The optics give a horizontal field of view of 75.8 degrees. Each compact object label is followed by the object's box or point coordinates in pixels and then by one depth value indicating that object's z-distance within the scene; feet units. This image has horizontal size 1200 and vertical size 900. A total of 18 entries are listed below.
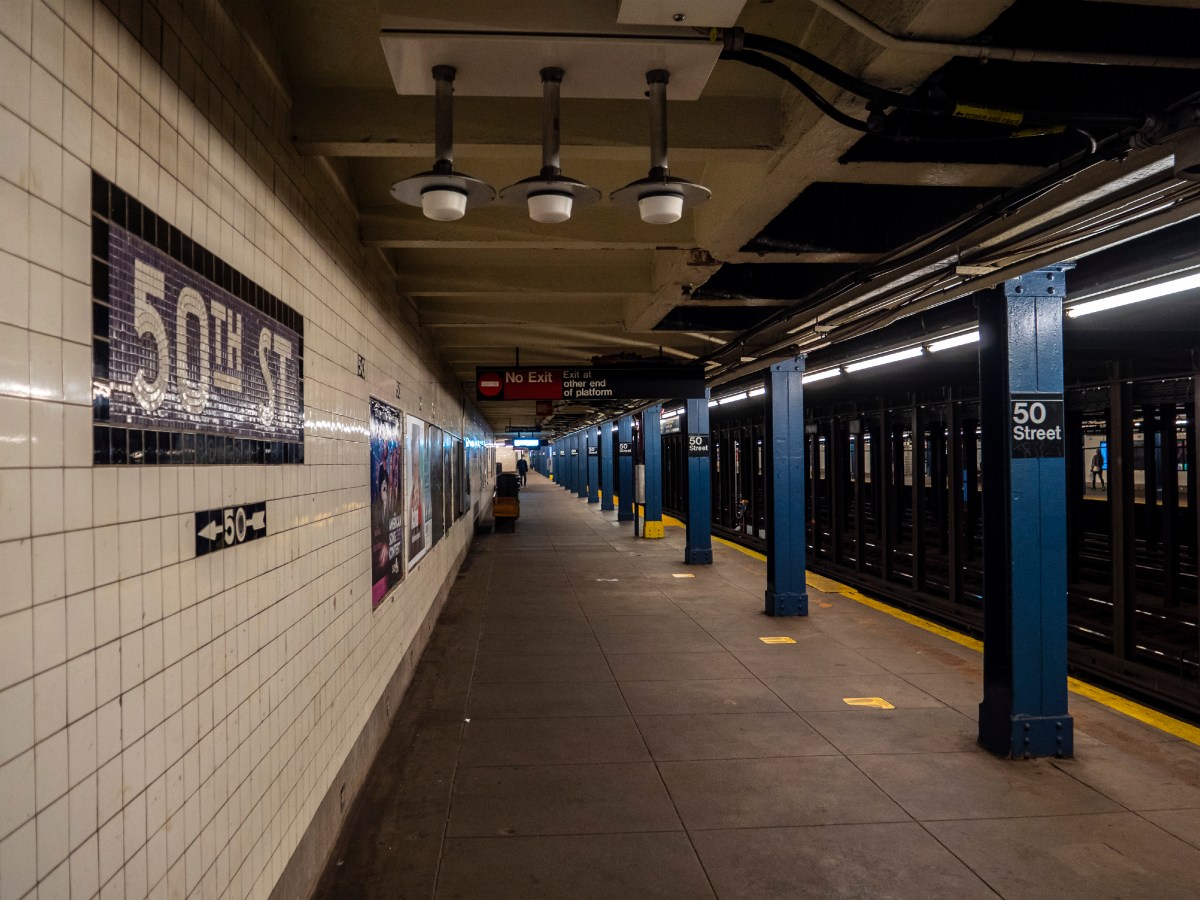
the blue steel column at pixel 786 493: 33.19
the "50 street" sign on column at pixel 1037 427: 17.89
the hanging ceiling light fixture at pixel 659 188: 9.52
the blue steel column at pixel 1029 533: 17.63
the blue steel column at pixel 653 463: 65.46
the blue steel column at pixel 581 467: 129.37
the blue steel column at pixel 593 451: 116.06
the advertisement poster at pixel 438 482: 30.60
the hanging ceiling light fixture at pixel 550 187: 9.46
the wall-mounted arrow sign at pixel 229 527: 8.43
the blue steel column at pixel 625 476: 76.84
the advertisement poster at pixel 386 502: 17.95
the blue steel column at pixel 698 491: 48.85
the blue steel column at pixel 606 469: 95.76
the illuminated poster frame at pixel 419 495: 23.68
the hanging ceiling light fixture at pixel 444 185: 9.39
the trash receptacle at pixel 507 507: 70.49
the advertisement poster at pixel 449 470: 36.79
